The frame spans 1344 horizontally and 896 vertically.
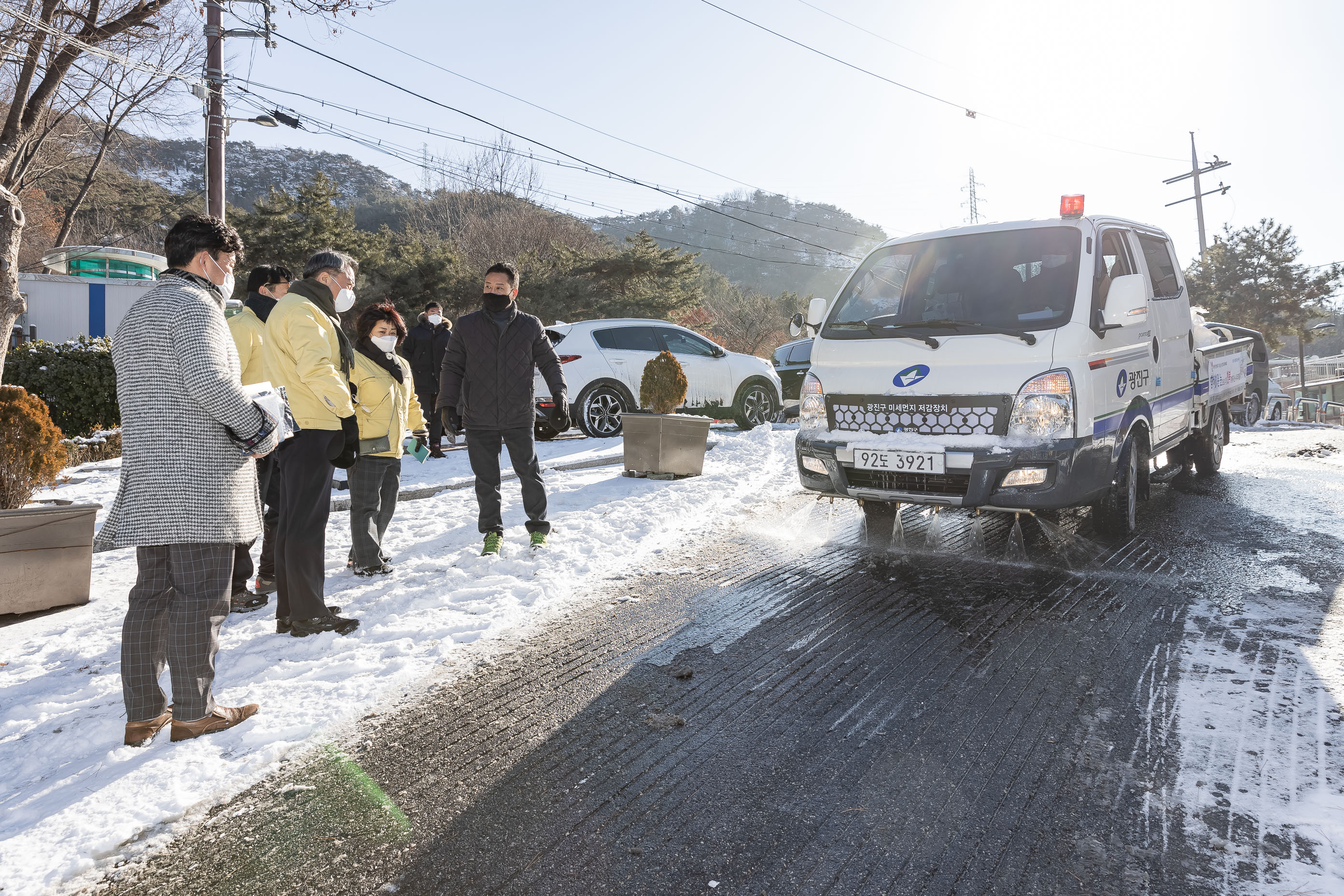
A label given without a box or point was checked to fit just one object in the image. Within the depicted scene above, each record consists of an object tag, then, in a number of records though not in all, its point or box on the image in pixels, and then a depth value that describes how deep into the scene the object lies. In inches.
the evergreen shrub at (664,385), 345.4
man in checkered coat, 113.0
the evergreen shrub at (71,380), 444.5
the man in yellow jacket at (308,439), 156.5
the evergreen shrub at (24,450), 180.9
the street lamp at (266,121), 574.9
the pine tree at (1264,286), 1556.3
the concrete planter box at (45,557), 170.2
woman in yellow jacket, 199.0
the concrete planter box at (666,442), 339.6
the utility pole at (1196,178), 1576.0
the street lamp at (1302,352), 1604.3
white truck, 188.9
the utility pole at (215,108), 486.0
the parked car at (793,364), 686.5
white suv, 458.6
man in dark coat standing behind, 390.3
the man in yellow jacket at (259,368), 173.2
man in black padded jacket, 220.8
